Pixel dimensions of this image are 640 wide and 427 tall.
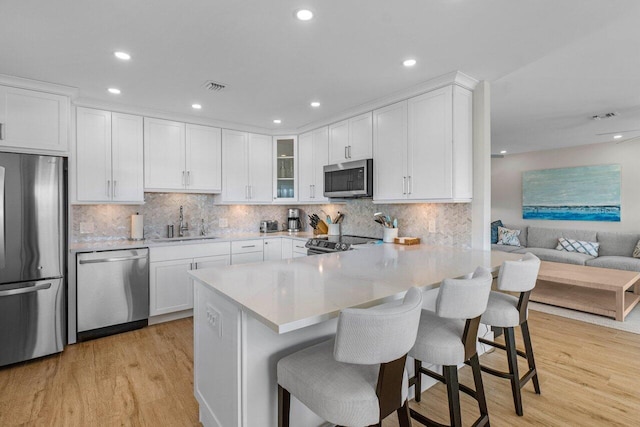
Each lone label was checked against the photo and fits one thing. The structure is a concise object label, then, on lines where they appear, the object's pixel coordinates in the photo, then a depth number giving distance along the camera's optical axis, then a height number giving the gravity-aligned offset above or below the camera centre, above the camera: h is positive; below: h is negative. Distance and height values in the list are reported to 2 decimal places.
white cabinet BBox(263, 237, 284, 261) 4.29 -0.46
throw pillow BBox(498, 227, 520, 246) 6.30 -0.48
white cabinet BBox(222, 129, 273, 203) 4.32 +0.65
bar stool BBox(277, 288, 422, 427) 1.07 -0.62
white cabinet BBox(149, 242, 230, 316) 3.48 -0.64
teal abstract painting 5.59 +0.35
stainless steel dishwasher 3.11 -0.77
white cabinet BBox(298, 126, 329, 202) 4.21 +0.70
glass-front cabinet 4.71 +0.66
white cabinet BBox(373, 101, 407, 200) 3.17 +0.63
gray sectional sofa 4.98 -0.63
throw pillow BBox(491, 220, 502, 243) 6.72 -0.37
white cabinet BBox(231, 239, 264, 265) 3.99 -0.47
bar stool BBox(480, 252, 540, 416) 1.83 -0.59
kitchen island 1.32 -0.43
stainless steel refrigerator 2.60 -0.34
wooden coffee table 3.63 -1.01
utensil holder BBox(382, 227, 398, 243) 3.48 -0.22
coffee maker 5.03 -0.10
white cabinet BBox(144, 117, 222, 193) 3.74 +0.71
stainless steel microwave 3.49 +0.40
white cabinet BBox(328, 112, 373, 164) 3.55 +0.87
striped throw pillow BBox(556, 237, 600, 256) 5.46 -0.59
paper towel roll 3.74 -0.14
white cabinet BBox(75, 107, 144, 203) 3.33 +0.62
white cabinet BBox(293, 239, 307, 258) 4.02 -0.43
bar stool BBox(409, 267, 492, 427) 1.46 -0.61
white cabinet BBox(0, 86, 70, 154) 2.72 +0.83
